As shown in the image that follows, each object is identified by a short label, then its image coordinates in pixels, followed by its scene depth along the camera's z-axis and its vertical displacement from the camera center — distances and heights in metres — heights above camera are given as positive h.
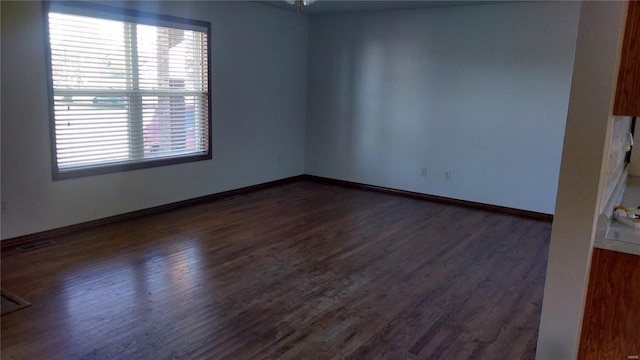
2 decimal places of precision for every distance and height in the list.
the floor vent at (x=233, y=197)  5.85 -1.14
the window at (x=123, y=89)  4.18 +0.12
